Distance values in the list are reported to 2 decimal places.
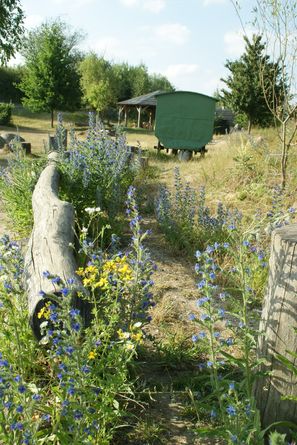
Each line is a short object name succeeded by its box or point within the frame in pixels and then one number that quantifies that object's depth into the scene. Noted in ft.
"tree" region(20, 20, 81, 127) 99.19
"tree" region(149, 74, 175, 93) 213.85
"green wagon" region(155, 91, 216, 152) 59.41
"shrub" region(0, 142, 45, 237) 20.64
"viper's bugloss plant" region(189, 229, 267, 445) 6.63
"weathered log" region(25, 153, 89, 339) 9.64
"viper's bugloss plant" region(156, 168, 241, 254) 18.58
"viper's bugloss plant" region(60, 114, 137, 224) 20.04
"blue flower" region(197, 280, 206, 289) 7.33
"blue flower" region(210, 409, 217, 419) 7.40
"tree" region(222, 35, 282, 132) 86.22
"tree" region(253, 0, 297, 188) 23.87
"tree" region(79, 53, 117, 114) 142.92
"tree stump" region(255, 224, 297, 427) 7.37
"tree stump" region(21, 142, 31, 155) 47.18
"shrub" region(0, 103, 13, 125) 96.68
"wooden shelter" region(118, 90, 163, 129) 113.19
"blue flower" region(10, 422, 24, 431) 5.60
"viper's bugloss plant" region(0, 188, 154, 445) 6.56
